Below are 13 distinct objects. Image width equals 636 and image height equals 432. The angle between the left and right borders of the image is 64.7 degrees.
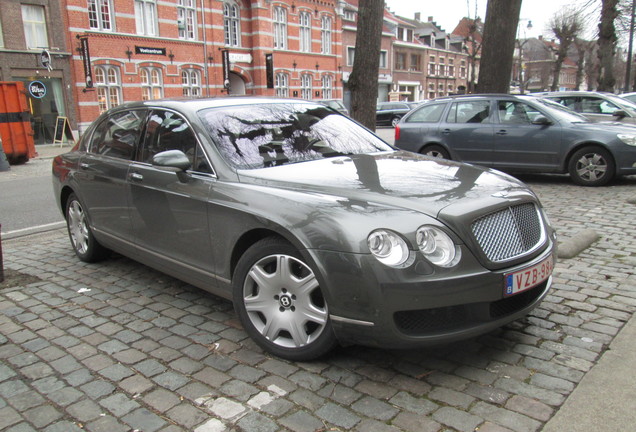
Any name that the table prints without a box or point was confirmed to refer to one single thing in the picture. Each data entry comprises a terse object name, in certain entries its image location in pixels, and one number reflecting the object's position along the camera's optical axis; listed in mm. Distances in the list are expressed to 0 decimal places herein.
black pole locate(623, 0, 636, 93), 27494
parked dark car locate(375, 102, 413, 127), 34156
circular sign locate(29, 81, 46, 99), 23328
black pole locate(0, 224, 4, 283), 4671
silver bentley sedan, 2635
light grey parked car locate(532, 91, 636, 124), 10984
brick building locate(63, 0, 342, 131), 27594
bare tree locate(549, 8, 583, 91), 43812
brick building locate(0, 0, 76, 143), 23438
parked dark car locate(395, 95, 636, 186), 8531
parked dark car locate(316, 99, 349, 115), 25125
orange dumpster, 15273
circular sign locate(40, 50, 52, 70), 24338
